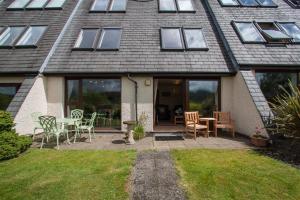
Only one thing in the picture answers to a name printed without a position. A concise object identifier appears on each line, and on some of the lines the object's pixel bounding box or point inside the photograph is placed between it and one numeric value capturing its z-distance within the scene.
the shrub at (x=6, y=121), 4.38
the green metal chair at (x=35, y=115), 5.50
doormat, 5.72
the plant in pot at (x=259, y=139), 4.82
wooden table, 5.73
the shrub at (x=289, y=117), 4.11
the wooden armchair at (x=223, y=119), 6.00
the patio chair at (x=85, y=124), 5.32
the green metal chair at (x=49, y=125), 4.72
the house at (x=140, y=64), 6.12
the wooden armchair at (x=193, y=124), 5.69
